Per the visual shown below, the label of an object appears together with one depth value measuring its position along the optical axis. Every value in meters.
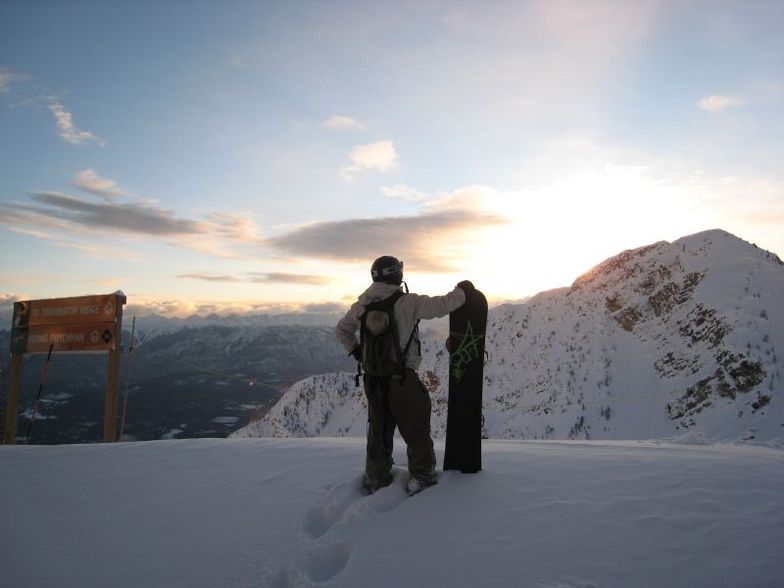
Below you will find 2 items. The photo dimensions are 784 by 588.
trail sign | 10.00
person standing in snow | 4.45
